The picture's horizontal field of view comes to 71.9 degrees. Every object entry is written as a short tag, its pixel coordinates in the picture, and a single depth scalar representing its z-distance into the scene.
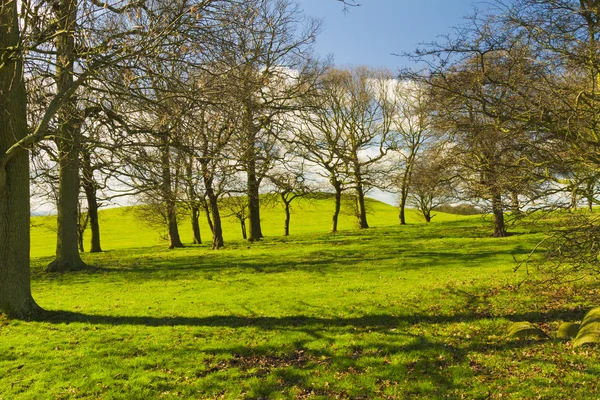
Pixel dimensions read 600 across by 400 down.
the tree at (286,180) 18.32
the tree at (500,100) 8.72
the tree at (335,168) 32.19
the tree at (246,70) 7.92
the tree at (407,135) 36.79
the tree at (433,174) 22.25
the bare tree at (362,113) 35.00
